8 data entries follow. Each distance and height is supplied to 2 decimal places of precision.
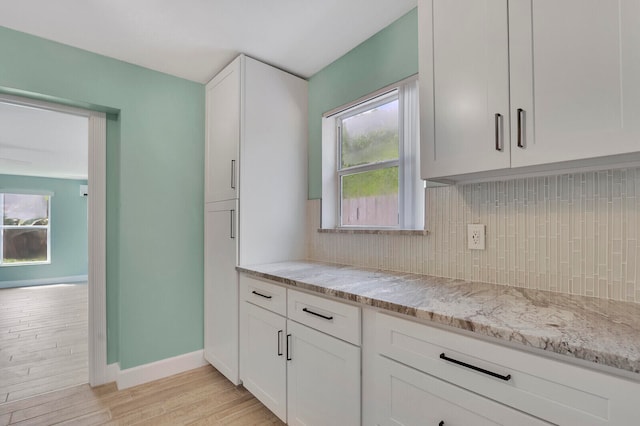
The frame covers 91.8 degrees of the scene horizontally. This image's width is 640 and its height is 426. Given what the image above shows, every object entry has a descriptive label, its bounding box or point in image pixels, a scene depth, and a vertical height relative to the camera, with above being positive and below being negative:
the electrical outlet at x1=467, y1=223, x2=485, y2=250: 1.49 -0.10
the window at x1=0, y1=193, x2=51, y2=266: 6.52 -0.27
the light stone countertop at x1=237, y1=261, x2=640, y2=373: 0.76 -0.32
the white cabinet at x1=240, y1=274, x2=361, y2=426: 1.37 -0.75
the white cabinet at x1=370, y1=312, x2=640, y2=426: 0.75 -0.49
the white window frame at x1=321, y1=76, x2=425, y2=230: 1.90 +0.41
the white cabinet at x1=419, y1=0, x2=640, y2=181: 0.93 +0.45
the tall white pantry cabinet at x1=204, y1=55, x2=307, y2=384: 2.23 +0.25
